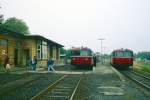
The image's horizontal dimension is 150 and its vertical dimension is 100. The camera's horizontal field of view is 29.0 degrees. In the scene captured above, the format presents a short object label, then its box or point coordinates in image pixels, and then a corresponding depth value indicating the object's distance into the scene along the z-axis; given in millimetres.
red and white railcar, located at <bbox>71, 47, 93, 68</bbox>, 36719
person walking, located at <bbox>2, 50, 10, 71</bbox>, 27500
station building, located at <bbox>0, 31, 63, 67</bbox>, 34094
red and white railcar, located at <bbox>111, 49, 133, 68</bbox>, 39625
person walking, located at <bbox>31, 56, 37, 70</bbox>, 32456
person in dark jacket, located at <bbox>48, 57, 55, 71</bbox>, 31594
